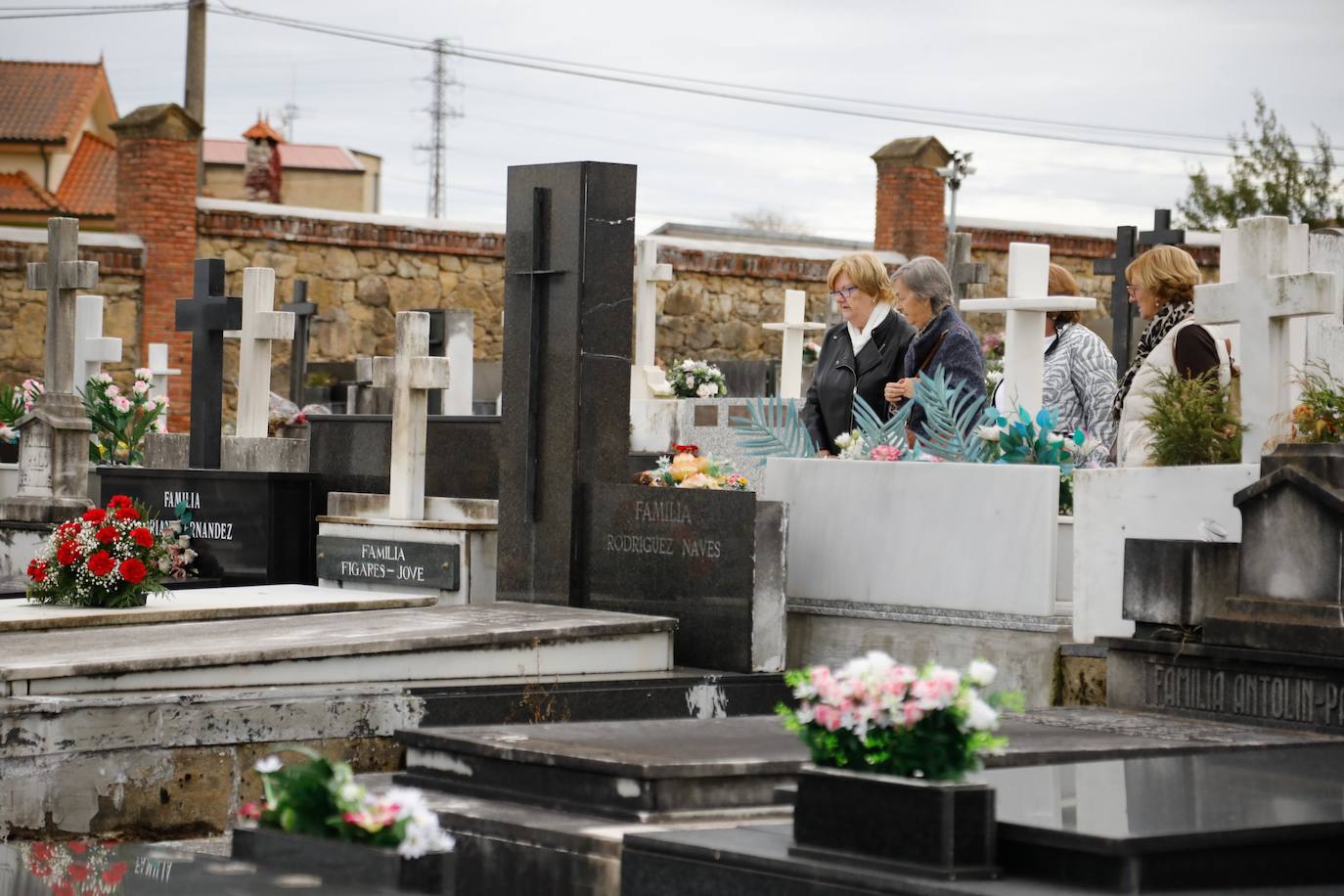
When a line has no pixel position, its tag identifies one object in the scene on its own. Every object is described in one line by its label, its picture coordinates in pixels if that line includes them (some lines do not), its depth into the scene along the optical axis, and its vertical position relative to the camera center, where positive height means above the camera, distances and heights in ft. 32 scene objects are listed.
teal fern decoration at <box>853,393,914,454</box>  44.99 +1.15
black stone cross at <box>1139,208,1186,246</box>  84.35 +7.26
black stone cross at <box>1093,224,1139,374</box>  79.74 +5.14
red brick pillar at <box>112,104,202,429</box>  115.87 +10.15
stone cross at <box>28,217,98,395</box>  72.54 +4.55
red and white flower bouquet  45.66 -1.01
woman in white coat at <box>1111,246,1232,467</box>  40.26 +2.19
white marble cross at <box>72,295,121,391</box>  87.72 +3.84
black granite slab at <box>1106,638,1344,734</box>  33.29 -1.65
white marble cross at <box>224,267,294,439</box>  70.66 +3.23
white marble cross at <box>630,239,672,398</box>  88.01 +5.00
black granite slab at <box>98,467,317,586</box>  58.80 -0.51
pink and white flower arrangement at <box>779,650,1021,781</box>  22.87 -1.38
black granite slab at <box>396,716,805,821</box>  28.70 -2.30
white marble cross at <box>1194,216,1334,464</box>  36.44 +2.39
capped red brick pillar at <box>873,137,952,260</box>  133.83 +12.65
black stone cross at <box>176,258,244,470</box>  67.69 +2.79
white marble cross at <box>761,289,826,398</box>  92.09 +4.67
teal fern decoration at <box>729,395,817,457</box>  48.59 +1.09
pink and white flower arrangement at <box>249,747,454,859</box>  24.58 -2.30
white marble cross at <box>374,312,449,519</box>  55.05 +1.66
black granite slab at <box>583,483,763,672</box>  43.55 -0.74
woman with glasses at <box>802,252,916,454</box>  46.69 +2.38
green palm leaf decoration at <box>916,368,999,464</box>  43.35 +1.26
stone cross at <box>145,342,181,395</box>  100.21 +3.78
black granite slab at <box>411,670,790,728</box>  38.45 -2.31
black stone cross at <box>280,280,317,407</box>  102.22 +4.51
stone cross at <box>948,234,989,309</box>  99.34 +7.40
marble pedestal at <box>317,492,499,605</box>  51.35 -0.80
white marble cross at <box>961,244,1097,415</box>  48.13 +2.87
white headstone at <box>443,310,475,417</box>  74.60 +3.35
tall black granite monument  48.49 +2.06
